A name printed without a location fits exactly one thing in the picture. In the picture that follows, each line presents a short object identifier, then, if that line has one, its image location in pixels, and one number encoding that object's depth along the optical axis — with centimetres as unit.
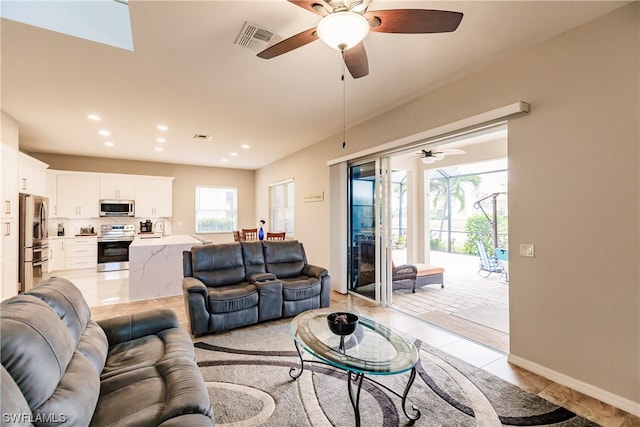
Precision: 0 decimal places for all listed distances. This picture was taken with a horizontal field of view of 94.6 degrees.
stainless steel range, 691
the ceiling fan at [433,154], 535
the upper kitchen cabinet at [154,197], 761
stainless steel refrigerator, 451
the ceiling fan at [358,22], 167
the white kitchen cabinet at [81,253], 674
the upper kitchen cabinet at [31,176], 460
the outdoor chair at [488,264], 631
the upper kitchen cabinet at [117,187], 723
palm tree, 875
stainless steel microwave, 720
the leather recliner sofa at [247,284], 322
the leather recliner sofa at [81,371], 105
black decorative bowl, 210
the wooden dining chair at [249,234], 654
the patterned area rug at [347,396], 193
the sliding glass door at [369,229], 443
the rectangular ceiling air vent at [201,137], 540
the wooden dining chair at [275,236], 616
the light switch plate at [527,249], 258
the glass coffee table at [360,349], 176
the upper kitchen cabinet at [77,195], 682
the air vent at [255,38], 235
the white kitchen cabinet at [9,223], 395
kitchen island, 454
